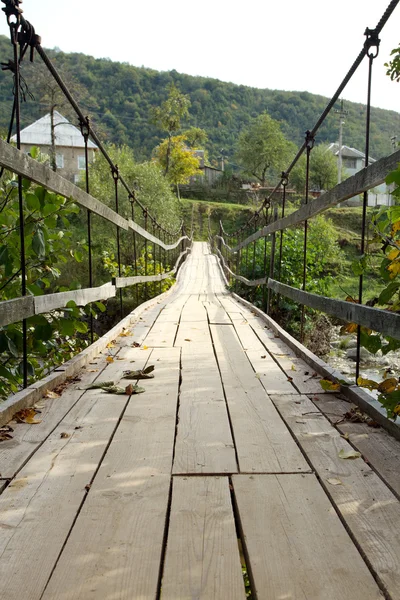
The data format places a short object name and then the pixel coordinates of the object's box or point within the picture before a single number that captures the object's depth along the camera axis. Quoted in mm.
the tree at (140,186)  25438
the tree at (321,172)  46219
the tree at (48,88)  28562
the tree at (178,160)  44625
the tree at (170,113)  44500
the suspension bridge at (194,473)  934
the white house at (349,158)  53359
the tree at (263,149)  50594
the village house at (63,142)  38594
